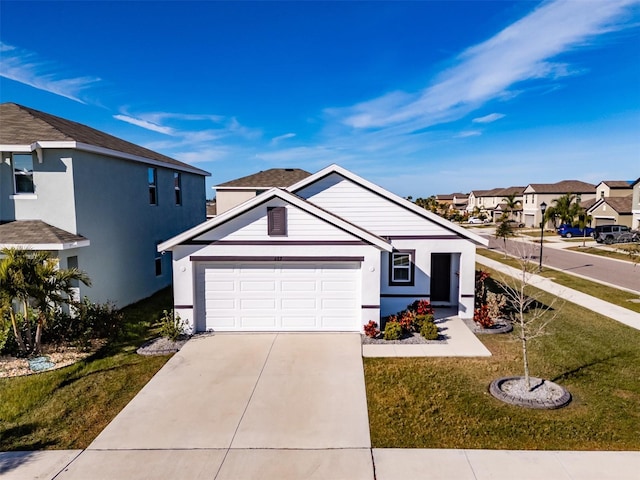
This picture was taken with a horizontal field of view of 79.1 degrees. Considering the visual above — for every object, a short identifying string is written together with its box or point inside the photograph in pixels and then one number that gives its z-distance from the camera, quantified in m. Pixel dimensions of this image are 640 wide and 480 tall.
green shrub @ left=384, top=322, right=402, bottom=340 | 11.77
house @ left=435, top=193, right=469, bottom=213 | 110.16
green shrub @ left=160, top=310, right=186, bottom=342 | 11.68
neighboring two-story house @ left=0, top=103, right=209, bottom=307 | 12.02
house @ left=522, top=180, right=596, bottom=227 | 59.00
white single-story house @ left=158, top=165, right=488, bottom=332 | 12.13
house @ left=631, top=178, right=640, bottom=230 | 37.81
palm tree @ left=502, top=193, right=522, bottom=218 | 45.46
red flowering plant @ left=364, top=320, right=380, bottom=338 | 11.91
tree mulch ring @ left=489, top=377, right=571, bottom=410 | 7.96
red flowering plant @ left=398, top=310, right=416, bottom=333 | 12.30
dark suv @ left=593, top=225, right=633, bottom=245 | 35.75
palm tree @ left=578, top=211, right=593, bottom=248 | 41.38
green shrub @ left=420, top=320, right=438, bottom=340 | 11.80
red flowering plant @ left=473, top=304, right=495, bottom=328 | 12.69
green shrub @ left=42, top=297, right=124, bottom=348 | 11.26
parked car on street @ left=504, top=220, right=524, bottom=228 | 59.72
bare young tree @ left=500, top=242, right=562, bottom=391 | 9.81
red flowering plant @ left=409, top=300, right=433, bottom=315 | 12.71
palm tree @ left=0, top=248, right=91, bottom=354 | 9.60
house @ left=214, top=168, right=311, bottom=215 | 24.17
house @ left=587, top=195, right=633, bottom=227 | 42.09
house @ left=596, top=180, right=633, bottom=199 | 51.53
